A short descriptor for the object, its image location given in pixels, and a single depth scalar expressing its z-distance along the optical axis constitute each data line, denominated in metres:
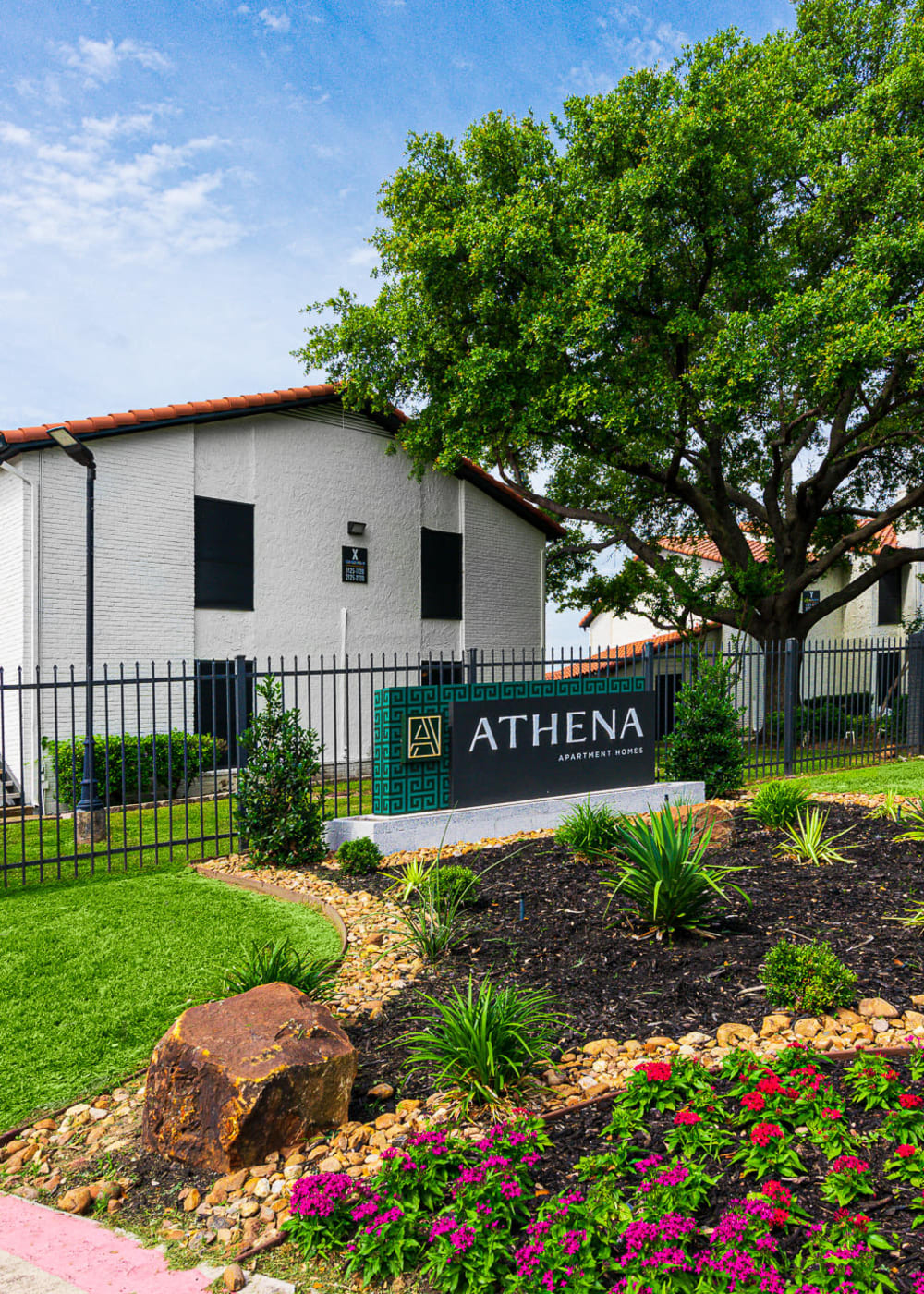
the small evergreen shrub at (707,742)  10.95
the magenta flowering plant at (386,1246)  2.69
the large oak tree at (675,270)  15.06
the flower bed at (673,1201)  2.50
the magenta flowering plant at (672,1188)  2.72
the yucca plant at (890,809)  8.30
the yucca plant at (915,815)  7.39
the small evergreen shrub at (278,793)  8.09
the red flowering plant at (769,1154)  2.91
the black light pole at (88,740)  9.29
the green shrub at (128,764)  12.39
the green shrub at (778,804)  8.05
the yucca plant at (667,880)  5.25
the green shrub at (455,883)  6.07
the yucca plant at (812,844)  7.00
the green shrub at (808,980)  4.21
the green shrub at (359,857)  7.54
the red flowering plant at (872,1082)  3.30
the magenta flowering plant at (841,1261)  2.38
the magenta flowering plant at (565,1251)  2.47
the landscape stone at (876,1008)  4.19
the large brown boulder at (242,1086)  3.33
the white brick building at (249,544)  13.42
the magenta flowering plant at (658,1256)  2.45
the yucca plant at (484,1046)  3.63
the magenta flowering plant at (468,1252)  2.57
